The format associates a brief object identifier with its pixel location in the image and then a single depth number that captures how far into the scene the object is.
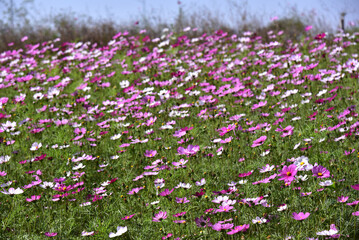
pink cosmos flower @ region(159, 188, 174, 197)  4.73
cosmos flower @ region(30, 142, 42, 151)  6.94
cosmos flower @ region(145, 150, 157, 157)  6.09
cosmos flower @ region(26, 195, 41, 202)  4.98
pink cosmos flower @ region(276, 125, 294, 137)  5.72
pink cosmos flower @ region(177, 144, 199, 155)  5.16
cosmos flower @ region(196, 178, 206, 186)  4.97
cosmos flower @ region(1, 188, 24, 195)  5.06
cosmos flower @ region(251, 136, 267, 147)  5.10
